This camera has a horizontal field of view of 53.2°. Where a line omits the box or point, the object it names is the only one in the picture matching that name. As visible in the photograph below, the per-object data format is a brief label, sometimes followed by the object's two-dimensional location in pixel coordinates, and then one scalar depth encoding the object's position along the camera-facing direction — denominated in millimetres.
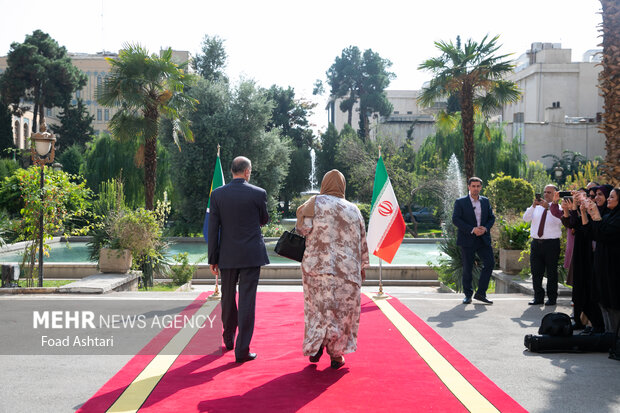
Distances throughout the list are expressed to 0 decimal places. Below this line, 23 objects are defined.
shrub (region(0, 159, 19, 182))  39938
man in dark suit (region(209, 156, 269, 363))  6125
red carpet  4723
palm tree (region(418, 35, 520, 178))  23156
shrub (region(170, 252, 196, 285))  14633
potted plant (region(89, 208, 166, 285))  12883
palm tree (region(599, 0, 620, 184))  10797
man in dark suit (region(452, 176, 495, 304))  9938
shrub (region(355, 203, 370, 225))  35125
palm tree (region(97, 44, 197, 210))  22516
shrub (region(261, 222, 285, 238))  33969
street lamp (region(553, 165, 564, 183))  36094
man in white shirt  9867
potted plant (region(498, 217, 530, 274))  13344
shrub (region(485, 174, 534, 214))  30000
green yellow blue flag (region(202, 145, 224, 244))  11399
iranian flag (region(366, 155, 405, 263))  11141
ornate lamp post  11773
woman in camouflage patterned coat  5723
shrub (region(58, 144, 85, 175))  48812
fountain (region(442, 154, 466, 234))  39750
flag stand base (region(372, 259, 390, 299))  10648
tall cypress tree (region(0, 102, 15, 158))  50000
